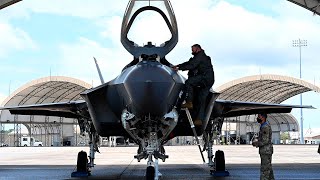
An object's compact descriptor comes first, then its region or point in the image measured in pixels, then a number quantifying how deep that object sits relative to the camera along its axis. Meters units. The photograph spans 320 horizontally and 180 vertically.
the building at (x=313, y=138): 127.69
